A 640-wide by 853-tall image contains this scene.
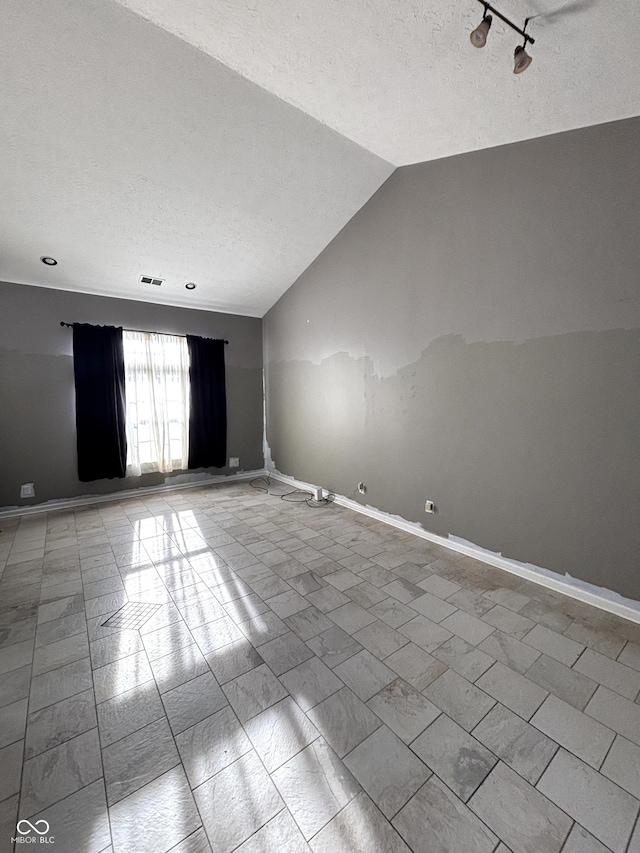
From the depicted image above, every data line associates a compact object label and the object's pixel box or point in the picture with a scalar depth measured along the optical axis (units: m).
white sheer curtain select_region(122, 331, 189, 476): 4.34
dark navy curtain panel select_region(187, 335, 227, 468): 4.75
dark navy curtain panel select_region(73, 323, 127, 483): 3.96
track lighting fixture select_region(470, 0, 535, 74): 1.36
